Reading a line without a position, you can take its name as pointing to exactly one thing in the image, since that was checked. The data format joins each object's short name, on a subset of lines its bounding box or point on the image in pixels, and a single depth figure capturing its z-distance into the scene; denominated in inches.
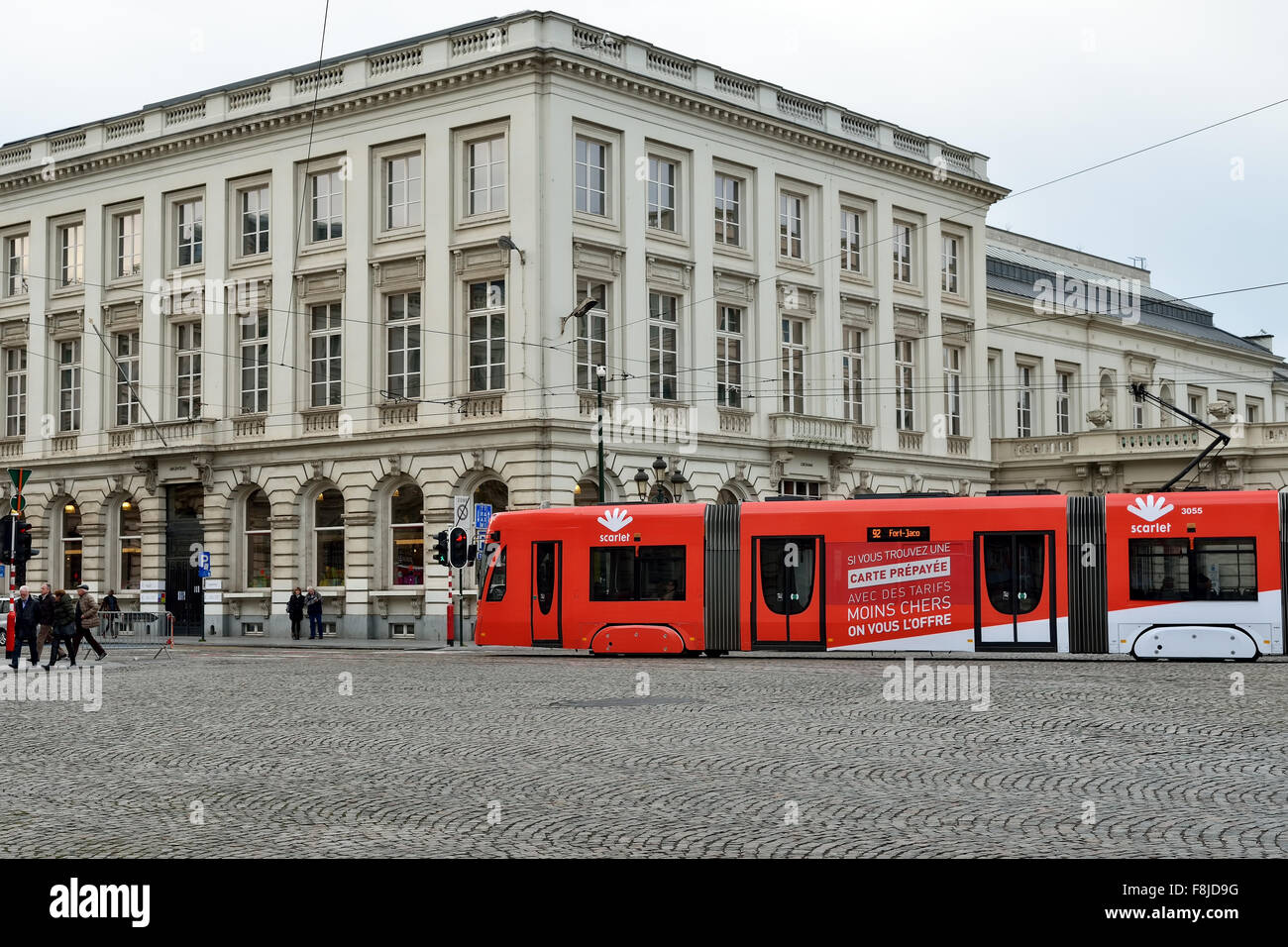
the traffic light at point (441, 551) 1413.6
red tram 1054.4
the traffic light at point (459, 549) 1402.6
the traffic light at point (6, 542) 1098.1
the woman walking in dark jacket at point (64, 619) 1079.6
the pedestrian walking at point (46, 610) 1125.7
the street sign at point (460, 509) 1456.7
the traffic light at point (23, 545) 1098.7
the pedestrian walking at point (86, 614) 1133.7
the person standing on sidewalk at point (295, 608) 1696.6
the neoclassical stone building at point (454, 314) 1617.9
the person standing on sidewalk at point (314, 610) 1672.0
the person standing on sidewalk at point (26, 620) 1151.0
